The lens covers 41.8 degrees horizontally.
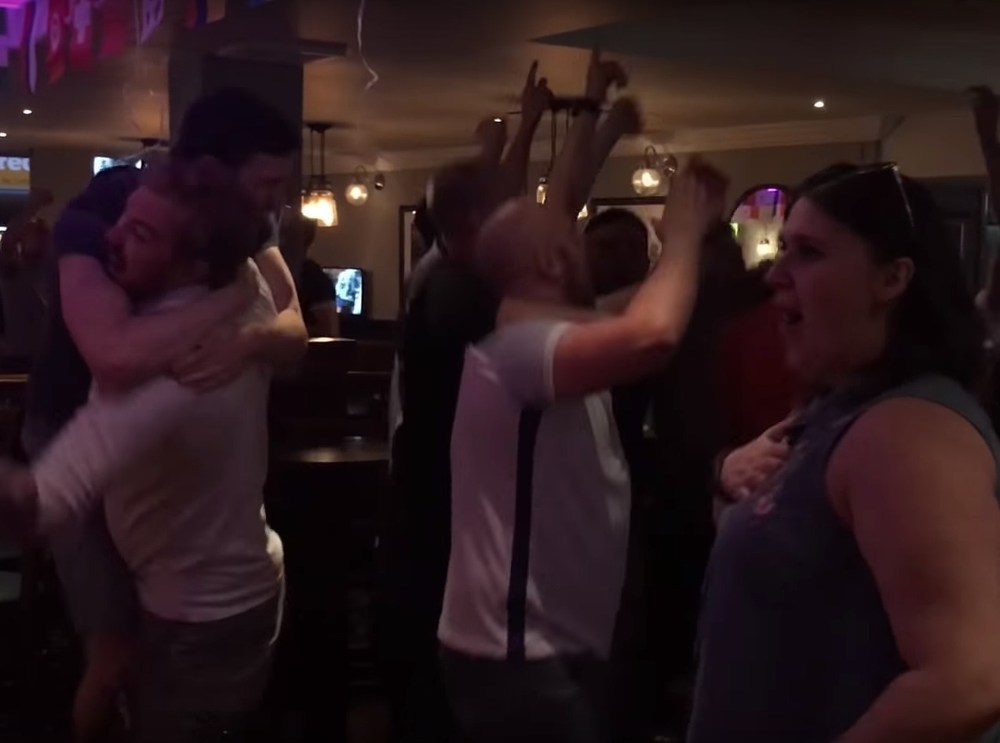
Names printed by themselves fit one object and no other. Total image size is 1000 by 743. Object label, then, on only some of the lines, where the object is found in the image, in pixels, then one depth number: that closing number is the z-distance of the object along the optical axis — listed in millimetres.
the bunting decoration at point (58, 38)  4176
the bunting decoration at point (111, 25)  3863
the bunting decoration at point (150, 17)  3443
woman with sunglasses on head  995
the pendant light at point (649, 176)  8367
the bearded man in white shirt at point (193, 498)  1484
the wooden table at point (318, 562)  3016
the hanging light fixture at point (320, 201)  9573
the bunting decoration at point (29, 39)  4777
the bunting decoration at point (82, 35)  3926
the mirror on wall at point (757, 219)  9023
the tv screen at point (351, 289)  11719
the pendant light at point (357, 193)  10797
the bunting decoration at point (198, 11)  3695
